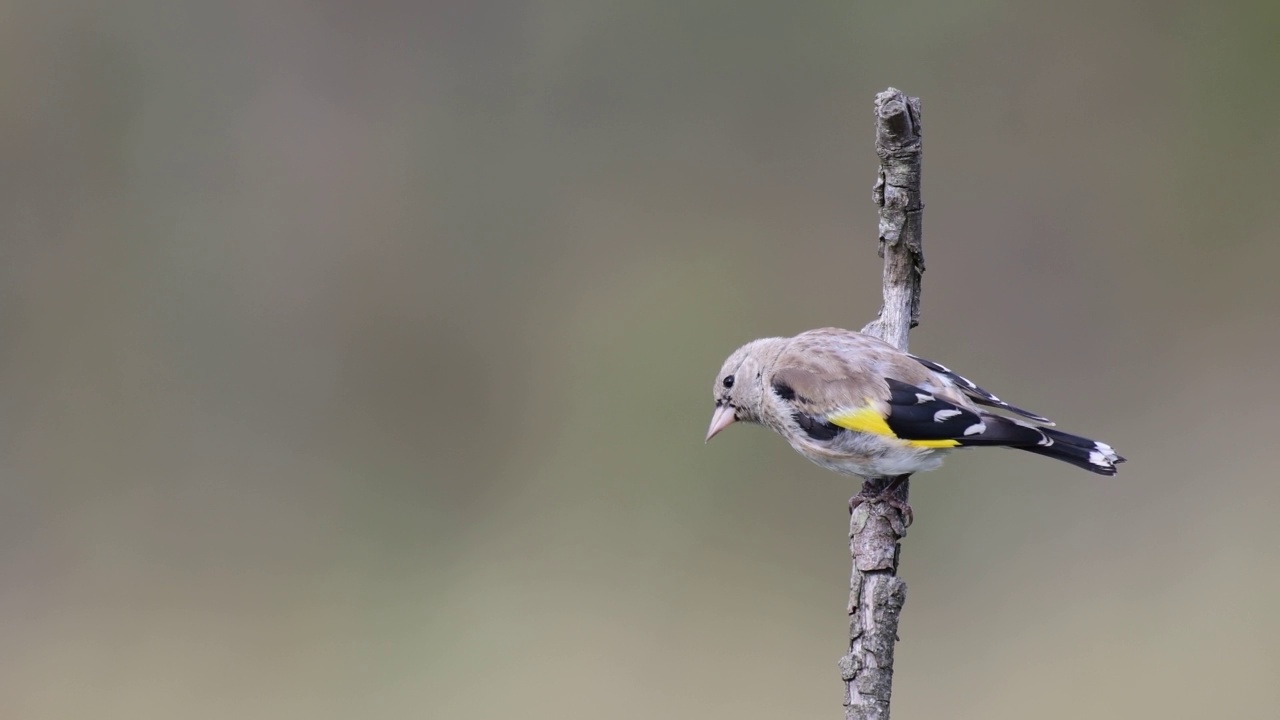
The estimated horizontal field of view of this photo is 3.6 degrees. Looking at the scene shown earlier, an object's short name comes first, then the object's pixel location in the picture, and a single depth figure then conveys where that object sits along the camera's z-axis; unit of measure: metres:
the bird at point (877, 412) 5.68
